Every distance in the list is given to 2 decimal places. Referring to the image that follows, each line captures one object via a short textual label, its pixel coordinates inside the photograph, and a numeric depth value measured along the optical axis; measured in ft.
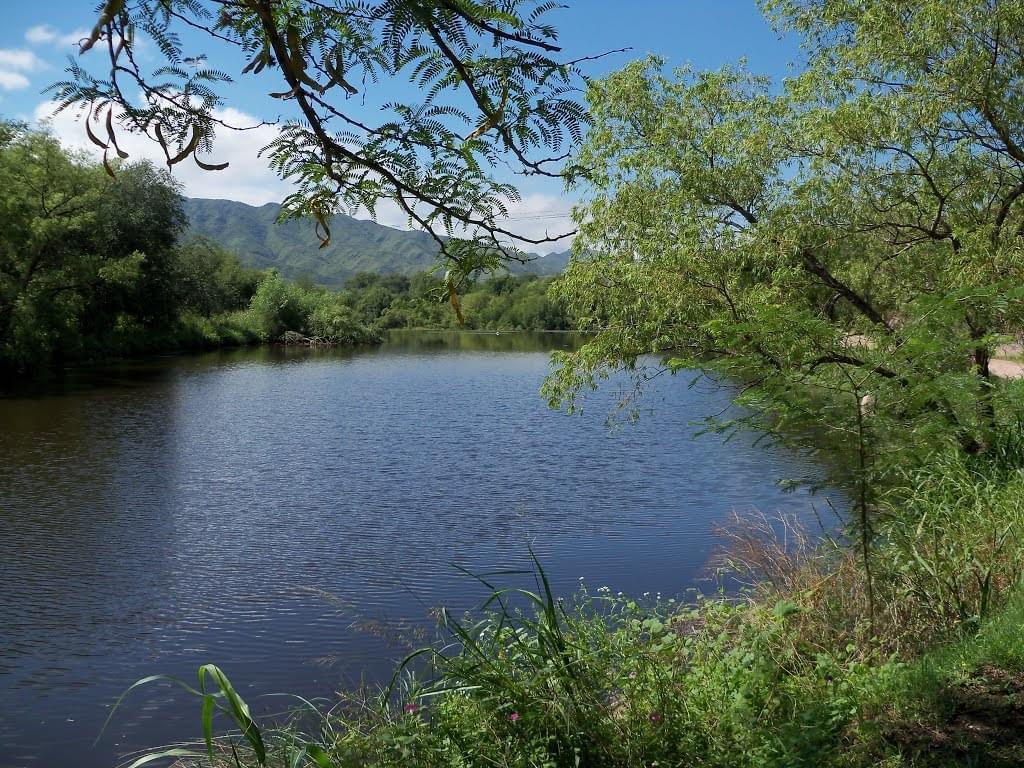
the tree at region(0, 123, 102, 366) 89.76
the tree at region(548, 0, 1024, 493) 26.99
